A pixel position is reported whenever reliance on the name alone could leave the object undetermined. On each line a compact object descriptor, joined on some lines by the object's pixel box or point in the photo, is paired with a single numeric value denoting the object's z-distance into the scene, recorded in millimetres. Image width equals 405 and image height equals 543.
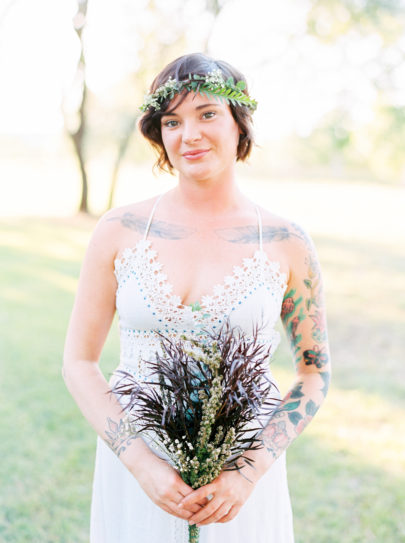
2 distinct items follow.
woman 1777
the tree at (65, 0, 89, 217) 15288
